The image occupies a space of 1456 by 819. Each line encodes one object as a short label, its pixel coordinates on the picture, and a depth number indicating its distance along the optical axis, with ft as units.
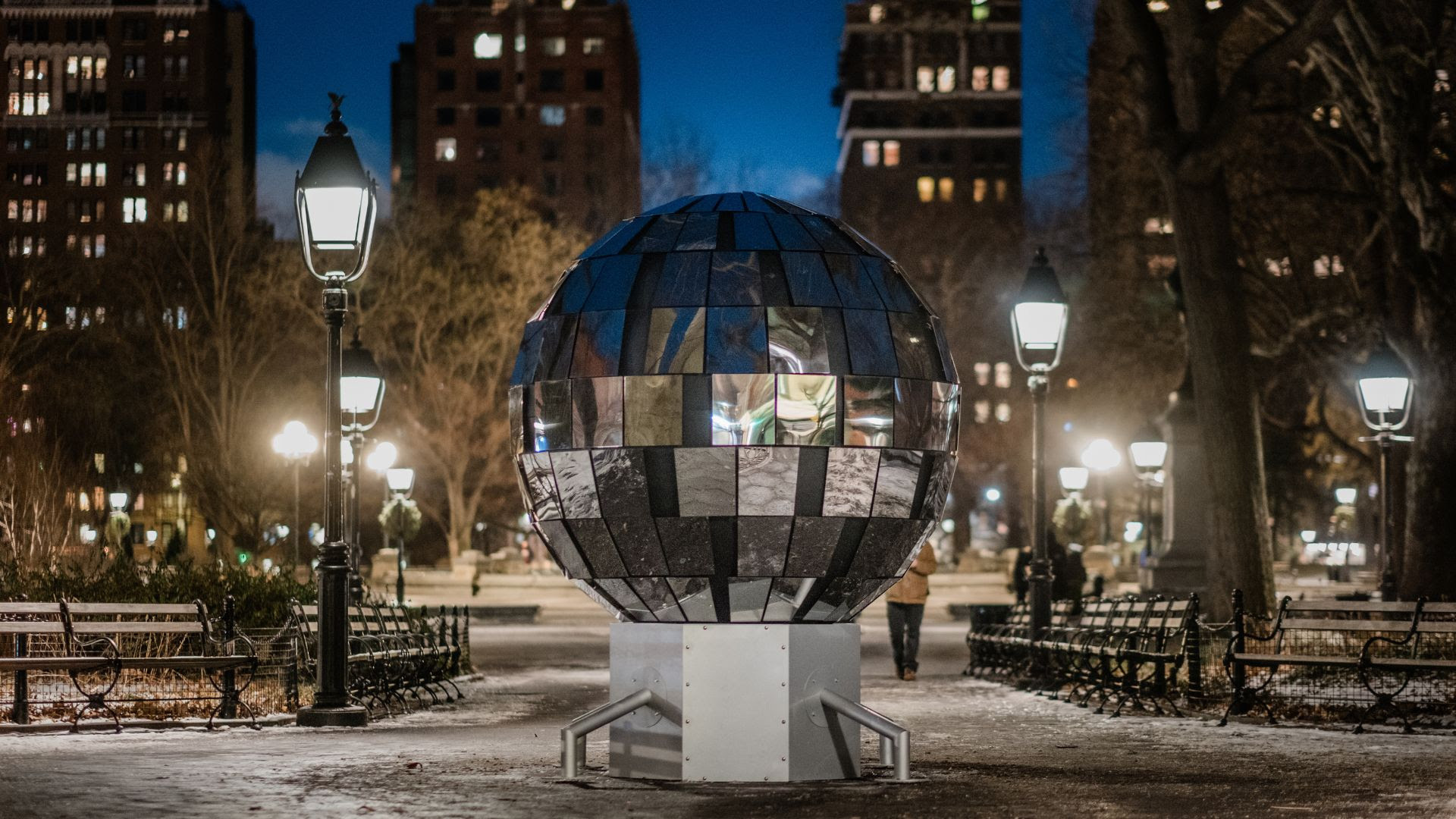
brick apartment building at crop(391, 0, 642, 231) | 394.73
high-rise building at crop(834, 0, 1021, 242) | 418.51
